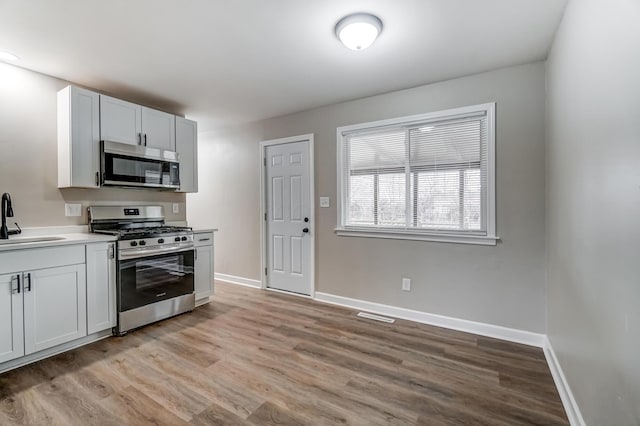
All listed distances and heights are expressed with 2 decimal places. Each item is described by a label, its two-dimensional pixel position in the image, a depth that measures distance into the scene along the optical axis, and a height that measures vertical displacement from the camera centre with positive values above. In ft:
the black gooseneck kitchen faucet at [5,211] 8.18 +0.00
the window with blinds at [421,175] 9.37 +1.22
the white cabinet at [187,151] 12.14 +2.42
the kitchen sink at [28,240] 7.92 -0.81
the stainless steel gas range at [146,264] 9.25 -1.77
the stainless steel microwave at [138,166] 9.73 +1.55
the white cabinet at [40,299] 7.11 -2.23
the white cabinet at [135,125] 9.86 +3.04
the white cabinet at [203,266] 11.60 -2.17
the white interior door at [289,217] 13.01 -0.30
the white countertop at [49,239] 7.23 -0.80
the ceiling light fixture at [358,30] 6.57 +4.05
